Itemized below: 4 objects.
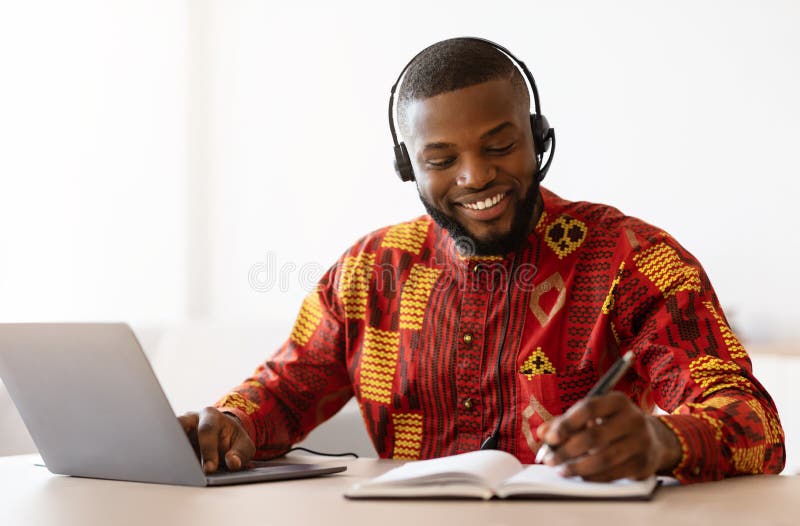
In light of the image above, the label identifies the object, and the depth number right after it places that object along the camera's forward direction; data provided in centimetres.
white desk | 157
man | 196
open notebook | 162
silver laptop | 171
